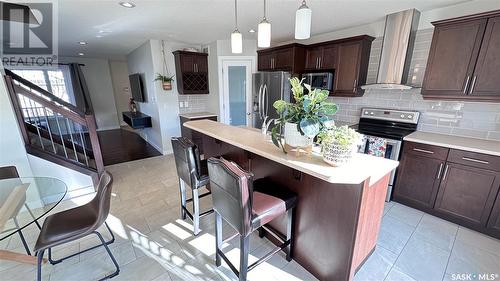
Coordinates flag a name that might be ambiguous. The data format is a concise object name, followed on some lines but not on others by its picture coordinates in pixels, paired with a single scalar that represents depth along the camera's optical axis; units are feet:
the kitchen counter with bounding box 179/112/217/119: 15.08
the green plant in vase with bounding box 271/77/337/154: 4.58
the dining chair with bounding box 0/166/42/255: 5.59
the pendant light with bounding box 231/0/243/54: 6.49
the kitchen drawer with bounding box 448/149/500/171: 6.74
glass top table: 5.72
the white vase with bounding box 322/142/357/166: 4.30
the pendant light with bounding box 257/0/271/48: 5.70
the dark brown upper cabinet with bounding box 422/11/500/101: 6.97
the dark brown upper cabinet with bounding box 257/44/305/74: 12.15
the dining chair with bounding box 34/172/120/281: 4.81
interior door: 15.06
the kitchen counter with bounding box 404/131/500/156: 6.93
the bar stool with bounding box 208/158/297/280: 4.33
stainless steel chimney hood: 8.79
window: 20.84
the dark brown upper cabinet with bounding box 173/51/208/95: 14.82
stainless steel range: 8.80
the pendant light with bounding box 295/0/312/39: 4.94
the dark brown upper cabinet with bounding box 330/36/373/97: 10.34
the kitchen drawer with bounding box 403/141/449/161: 7.66
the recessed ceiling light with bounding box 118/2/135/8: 7.89
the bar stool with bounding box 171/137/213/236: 6.42
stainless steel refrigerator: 12.51
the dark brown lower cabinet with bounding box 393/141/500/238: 6.93
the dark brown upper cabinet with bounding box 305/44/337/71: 11.30
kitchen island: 4.47
